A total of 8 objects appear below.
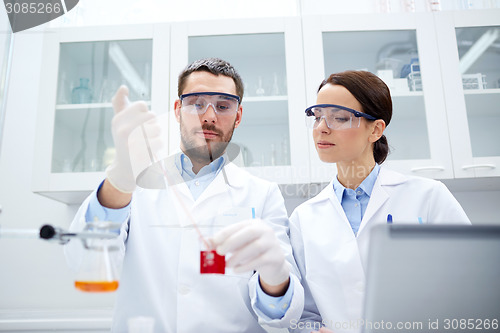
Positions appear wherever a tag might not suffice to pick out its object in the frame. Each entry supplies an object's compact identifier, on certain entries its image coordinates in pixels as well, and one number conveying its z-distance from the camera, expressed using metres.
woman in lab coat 1.36
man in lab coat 0.92
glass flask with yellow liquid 0.67
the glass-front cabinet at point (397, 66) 2.15
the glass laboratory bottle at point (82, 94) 2.31
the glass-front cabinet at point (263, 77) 2.18
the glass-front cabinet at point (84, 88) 2.19
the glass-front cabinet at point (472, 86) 2.12
